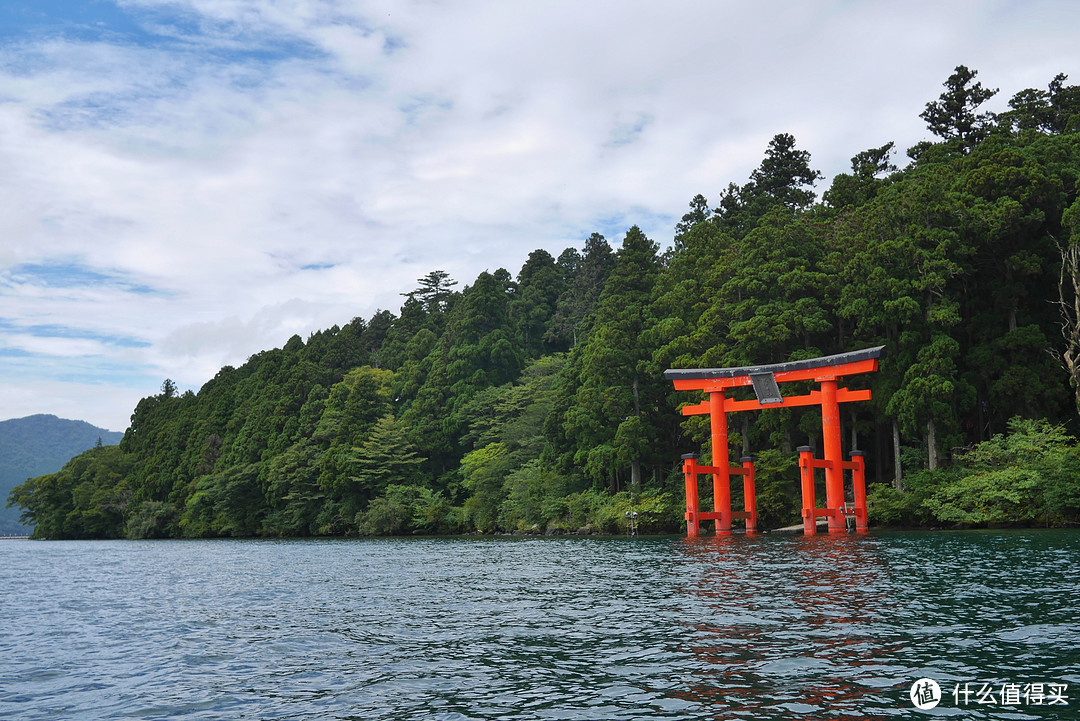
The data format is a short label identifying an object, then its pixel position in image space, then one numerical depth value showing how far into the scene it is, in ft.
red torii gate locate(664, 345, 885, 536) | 105.50
